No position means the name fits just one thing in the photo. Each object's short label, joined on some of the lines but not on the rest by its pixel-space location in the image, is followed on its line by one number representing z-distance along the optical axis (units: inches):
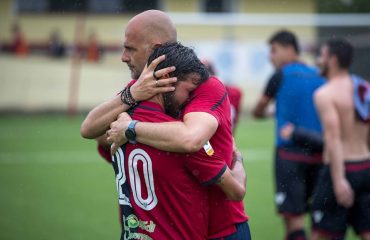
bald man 270.7
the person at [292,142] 607.5
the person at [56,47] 2055.9
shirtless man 510.9
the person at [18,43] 2011.6
